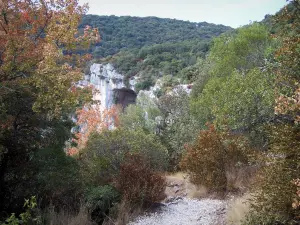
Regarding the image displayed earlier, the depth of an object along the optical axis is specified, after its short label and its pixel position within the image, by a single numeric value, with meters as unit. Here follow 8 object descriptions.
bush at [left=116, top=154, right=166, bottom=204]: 8.61
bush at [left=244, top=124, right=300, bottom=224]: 5.38
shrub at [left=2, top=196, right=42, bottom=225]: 4.28
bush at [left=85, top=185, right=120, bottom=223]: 7.95
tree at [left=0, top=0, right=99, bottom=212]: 7.21
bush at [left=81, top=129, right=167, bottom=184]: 10.54
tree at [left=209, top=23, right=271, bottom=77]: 22.36
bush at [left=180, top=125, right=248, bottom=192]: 10.59
